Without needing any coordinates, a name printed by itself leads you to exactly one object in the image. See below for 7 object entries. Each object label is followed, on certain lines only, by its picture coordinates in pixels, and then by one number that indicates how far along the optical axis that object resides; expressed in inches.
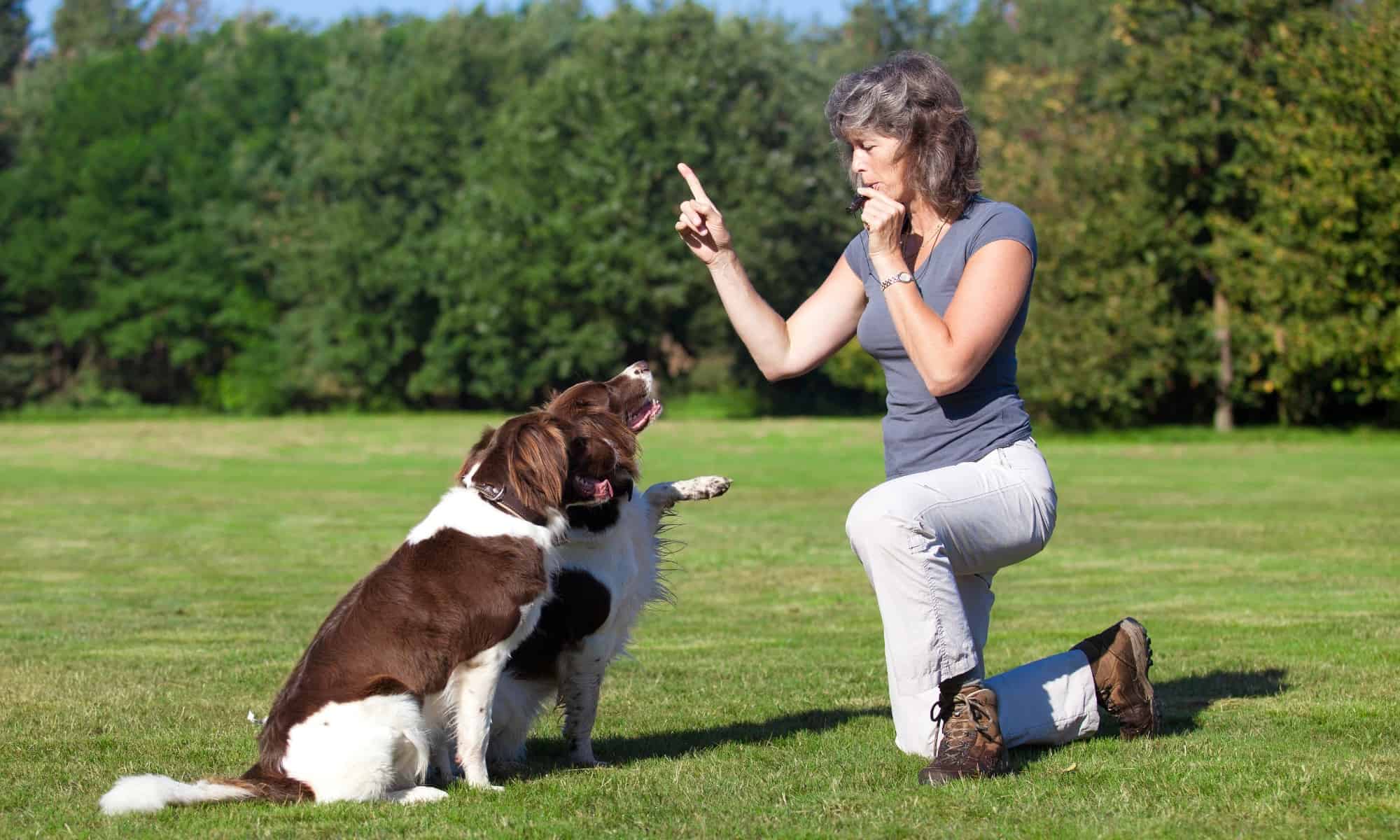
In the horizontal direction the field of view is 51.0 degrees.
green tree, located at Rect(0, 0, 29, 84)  3233.3
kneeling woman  205.0
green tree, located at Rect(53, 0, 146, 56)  3265.3
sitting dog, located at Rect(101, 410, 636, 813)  197.3
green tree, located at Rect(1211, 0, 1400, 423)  1334.9
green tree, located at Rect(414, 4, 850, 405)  1919.3
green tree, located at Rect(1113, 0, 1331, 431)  1488.7
